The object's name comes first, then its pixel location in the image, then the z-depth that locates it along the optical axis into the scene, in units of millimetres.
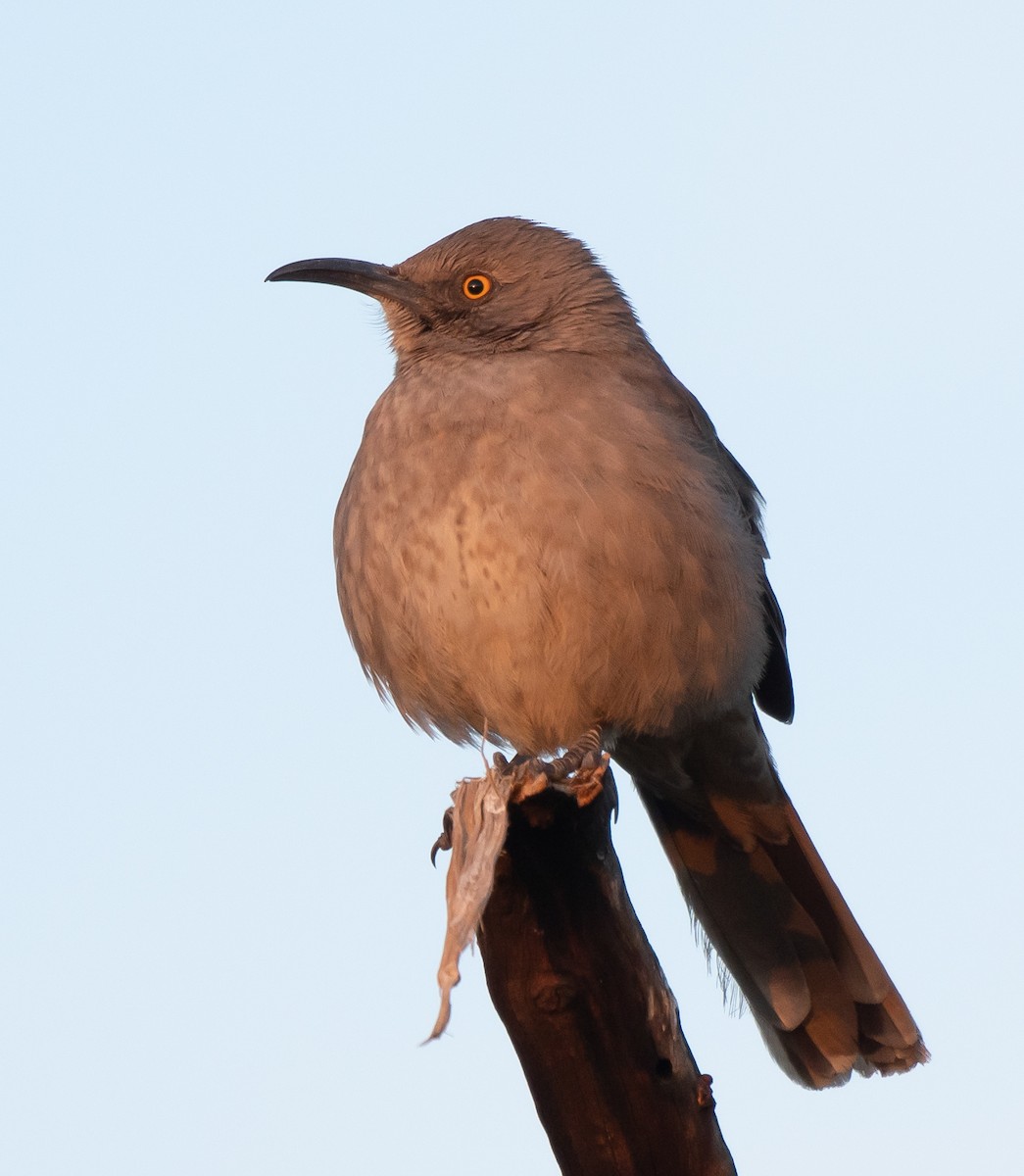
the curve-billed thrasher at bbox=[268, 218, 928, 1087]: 11023
